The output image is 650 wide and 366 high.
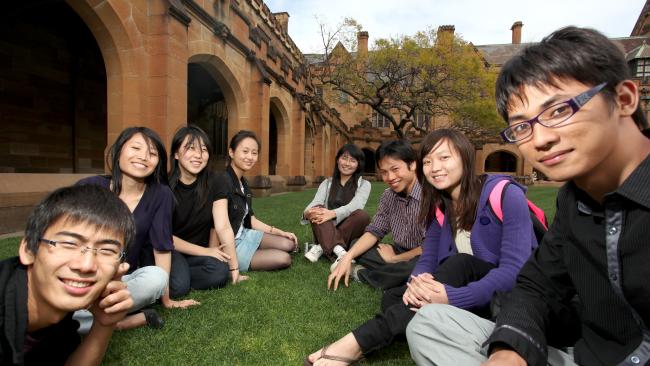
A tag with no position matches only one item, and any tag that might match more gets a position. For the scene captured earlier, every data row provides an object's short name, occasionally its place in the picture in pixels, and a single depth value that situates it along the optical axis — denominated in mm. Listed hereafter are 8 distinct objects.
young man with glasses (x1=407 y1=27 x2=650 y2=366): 1033
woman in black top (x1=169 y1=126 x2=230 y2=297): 3139
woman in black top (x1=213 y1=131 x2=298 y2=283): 3723
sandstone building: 6688
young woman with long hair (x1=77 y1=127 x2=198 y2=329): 2419
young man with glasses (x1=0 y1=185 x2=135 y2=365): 1238
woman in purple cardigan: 1830
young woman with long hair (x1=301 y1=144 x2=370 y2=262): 4207
